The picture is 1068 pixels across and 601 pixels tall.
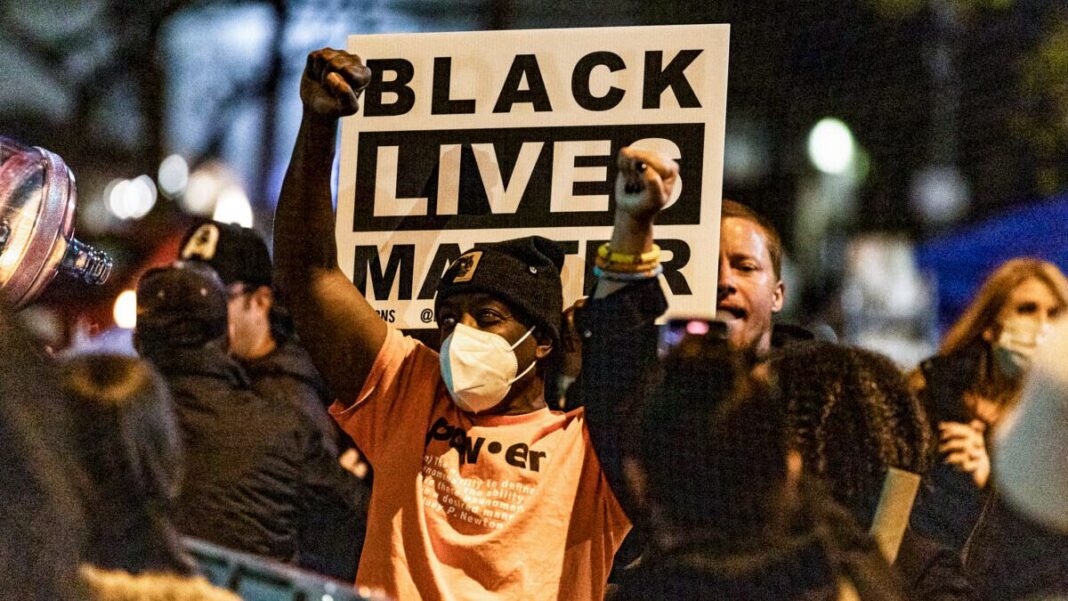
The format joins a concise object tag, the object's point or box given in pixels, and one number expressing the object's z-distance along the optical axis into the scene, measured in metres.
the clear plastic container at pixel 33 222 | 6.18
